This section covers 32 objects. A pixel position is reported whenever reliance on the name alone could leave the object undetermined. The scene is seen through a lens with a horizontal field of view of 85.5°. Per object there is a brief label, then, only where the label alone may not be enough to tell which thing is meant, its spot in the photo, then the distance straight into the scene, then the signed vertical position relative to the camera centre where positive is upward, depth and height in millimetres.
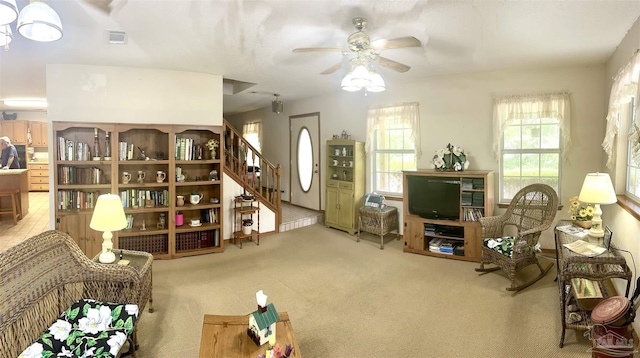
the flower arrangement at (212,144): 4911 +378
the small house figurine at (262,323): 1968 -871
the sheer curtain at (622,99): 2672 +598
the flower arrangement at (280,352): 1742 -932
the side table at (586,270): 2408 -734
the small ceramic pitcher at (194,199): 4809 -393
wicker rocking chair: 3553 -689
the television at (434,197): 4539 -374
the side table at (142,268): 2567 -768
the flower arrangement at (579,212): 3275 -431
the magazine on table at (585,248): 2525 -608
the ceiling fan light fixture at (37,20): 1831 +822
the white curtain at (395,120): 5266 +790
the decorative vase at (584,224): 3266 -532
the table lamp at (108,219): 2619 -364
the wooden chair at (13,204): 6258 -592
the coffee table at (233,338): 1901 -988
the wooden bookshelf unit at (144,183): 4281 -152
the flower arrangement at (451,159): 4684 +135
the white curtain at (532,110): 4273 +751
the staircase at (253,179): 5336 -72
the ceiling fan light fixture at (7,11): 1628 +766
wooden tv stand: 4395 -738
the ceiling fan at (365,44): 2701 +1025
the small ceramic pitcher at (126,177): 4525 -78
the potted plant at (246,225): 5234 -828
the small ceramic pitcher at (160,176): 4645 -69
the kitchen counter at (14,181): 6312 -169
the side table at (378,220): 5133 -778
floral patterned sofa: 1801 -808
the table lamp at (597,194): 2818 -214
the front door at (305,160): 6895 +201
